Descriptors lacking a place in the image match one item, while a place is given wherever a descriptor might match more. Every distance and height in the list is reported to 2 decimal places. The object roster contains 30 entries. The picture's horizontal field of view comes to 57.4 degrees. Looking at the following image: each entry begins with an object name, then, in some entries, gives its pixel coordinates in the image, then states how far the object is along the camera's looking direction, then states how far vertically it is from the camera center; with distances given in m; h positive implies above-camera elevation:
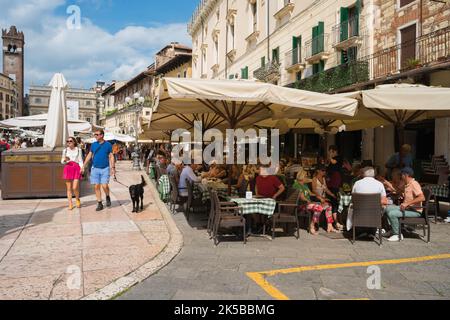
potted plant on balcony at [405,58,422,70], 12.78 +2.81
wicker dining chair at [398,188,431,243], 6.38 -1.03
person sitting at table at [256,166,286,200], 6.92 -0.56
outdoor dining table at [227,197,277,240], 6.42 -0.83
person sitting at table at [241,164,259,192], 7.39 -0.47
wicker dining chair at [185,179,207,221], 8.08 -0.97
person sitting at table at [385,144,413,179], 8.70 -0.10
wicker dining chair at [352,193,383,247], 6.16 -0.87
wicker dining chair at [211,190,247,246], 6.20 -1.00
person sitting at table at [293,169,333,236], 7.10 -0.93
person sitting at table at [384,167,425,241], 6.49 -0.88
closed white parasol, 10.80 +0.95
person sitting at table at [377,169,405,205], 7.36 -0.63
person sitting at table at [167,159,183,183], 9.29 -0.41
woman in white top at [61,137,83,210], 8.94 -0.29
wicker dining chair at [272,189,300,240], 6.54 -0.96
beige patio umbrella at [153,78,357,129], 5.95 +0.90
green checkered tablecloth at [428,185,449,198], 9.01 -0.81
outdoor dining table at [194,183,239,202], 7.88 -0.75
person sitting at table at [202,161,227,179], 10.32 -0.51
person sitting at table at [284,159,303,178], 10.05 -0.44
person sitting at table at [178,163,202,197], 8.67 -0.53
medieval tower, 98.31 +23.15
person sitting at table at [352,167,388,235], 6.36 -0.51
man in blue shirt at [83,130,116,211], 8.96 -0.25
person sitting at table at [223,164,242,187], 9.59 -0.53
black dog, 8.77 -0.88
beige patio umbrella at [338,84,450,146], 7.03 +0.95
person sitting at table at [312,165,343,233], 7.42 -0.70
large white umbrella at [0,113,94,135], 16.45 +1.24
